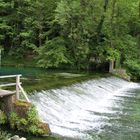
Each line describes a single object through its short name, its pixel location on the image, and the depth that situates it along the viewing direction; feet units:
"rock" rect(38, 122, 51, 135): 29.45
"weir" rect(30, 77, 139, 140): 32.41
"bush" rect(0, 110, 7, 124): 30.37
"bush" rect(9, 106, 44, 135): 29.33
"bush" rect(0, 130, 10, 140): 25.08
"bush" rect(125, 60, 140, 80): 81.93
